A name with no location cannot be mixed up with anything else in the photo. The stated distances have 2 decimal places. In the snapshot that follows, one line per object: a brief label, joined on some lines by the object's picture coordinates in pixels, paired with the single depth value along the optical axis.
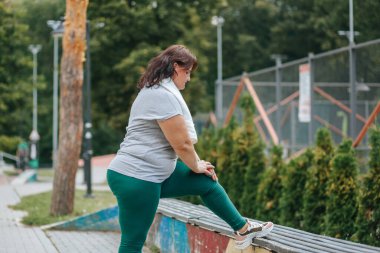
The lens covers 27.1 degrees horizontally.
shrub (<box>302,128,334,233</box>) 9.32
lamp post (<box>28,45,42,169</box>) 44.91
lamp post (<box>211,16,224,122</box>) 19.89
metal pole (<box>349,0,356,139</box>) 12.10
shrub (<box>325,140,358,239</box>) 8.51
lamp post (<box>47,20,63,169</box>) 52.38
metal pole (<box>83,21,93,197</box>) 18.86
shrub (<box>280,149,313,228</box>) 9.99
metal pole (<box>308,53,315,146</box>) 14.32
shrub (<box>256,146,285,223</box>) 10.88
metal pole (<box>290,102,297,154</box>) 16.34
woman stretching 4.94
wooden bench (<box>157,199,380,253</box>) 5.47
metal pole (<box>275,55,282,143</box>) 16.00
